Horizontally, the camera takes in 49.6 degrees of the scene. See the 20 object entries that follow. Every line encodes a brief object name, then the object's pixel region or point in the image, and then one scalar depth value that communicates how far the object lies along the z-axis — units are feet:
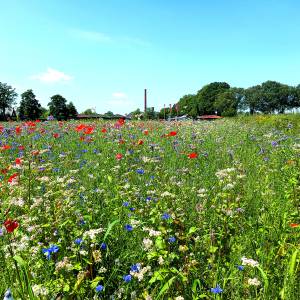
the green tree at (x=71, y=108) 289.74
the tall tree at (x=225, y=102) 376.89
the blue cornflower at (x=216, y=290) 6.93
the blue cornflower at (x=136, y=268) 7.80
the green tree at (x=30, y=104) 261.44
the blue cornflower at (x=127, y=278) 7.38
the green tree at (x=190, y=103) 412.36
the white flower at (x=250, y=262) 7.29
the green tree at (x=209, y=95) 403.54
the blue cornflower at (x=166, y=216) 9.54
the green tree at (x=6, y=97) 301.84
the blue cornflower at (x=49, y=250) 7.77
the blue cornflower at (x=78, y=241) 8.35
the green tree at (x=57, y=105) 266.77
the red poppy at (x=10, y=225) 5.75
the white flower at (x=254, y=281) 7.19
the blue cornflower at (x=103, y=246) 8.78
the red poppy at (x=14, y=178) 12.29
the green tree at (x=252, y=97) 451.12
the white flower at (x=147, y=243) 8.23
